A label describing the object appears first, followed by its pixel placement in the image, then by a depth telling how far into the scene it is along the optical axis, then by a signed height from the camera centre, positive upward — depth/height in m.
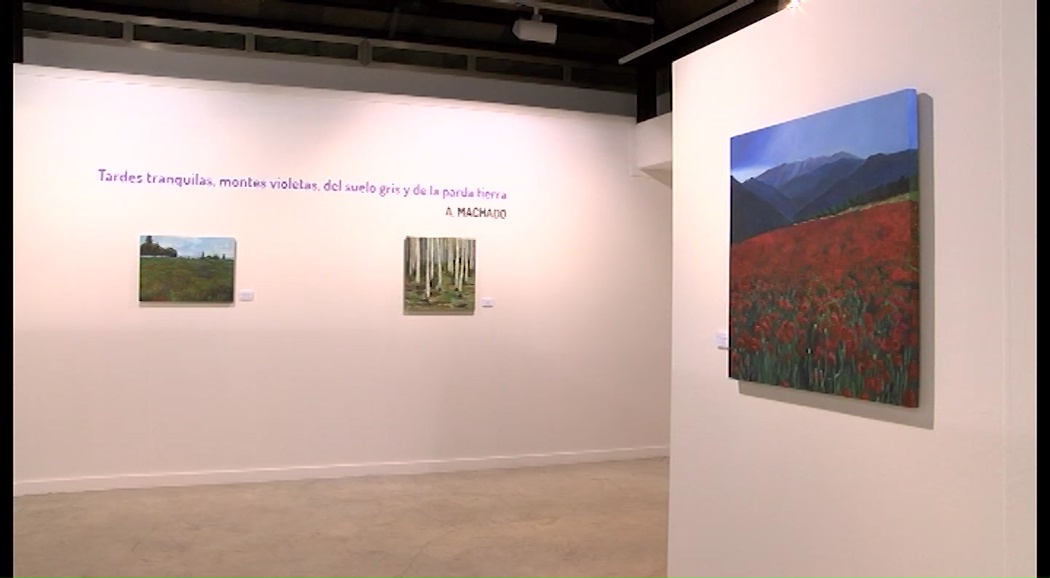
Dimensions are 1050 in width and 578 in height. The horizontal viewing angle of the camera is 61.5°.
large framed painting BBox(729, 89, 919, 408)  3.46 +0.17
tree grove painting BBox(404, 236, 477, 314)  7.95 +0.14
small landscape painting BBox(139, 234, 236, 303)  7.16 +0.17
